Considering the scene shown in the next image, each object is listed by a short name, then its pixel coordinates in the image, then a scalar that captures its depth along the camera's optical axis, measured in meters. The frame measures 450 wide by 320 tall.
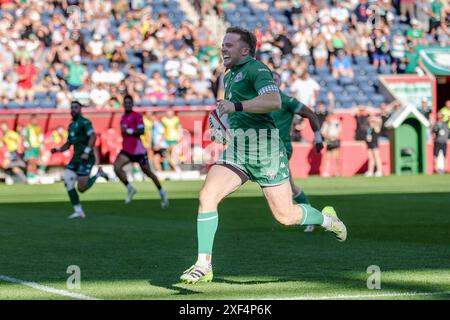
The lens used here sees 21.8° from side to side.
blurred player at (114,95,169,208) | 22.58
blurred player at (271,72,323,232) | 14.92
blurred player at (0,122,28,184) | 32.41
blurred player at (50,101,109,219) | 19.67
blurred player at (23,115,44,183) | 32.59
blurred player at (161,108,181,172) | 34.16
